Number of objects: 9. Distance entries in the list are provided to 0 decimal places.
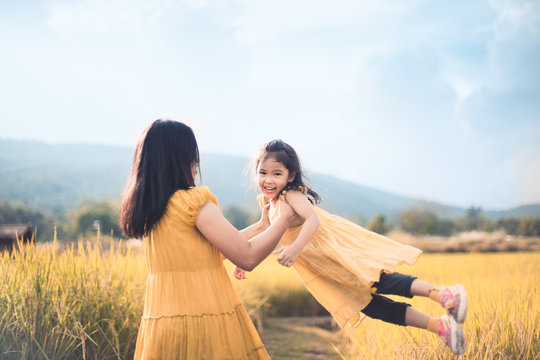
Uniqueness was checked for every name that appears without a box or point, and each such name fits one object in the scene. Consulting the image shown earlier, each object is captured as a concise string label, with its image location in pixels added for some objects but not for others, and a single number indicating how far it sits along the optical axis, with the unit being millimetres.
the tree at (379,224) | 33188
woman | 1826
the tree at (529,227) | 20384
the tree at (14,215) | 41569
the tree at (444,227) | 46781
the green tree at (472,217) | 38991
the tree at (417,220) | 48072
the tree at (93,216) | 54166
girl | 2387
